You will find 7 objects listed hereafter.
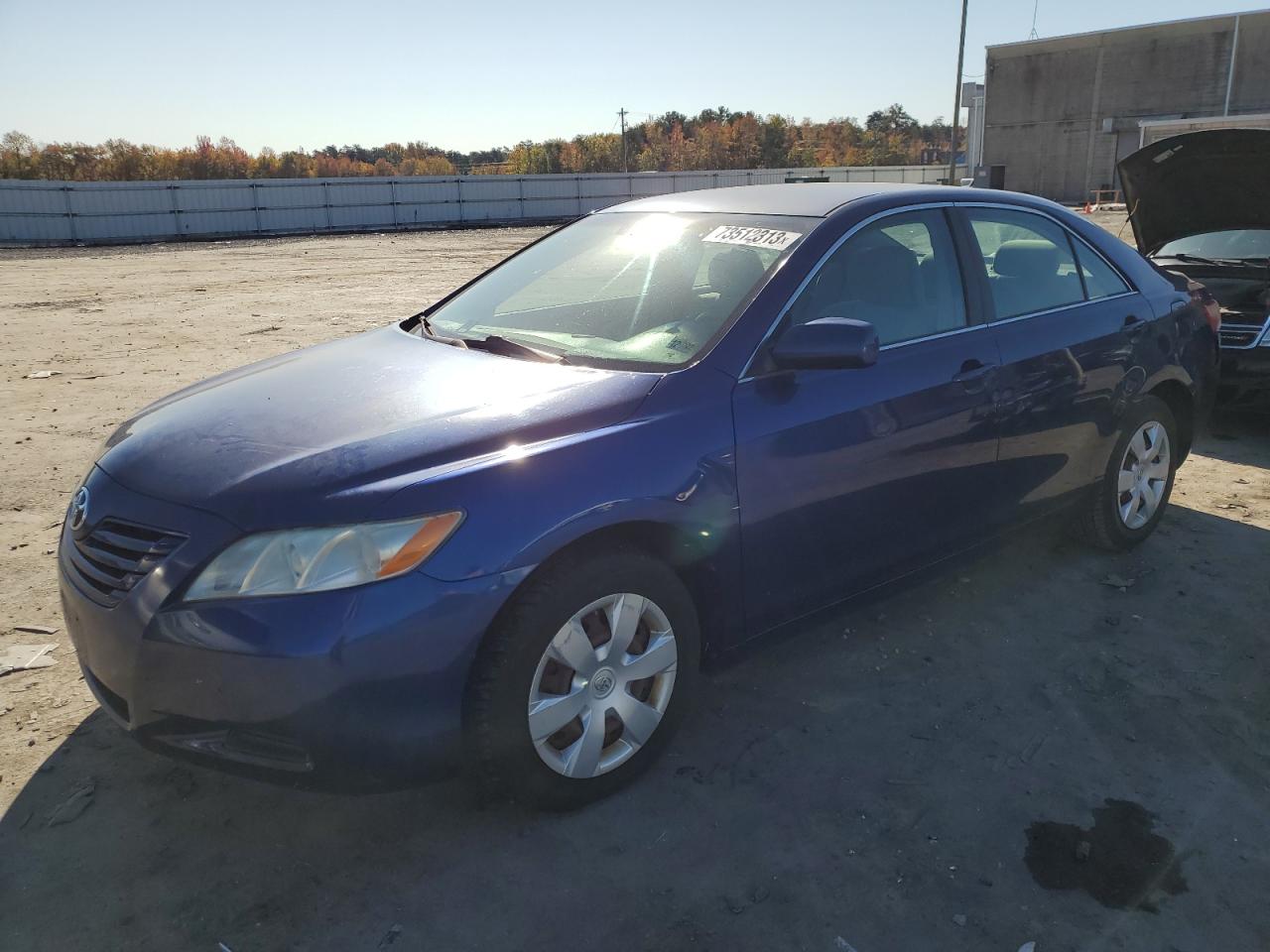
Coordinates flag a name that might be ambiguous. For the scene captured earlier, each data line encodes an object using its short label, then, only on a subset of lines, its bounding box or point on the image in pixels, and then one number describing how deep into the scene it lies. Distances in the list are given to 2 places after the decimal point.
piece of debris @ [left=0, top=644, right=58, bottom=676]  3.73
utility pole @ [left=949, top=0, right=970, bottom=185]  30.25
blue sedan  2.42
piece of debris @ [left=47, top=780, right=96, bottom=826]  2.85
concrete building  43.34
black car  6.44
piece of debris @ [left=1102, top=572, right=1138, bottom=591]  4.47
